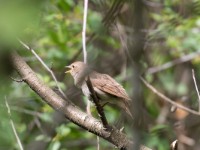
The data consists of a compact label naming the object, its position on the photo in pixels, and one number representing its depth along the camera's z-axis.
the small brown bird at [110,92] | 6.70
